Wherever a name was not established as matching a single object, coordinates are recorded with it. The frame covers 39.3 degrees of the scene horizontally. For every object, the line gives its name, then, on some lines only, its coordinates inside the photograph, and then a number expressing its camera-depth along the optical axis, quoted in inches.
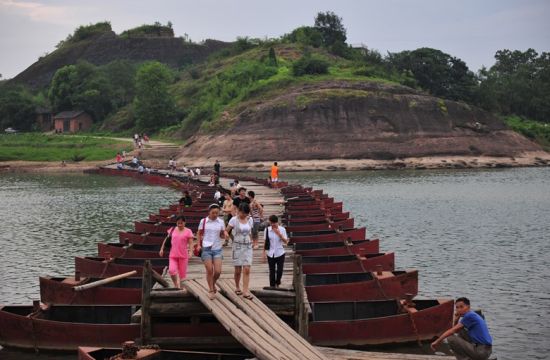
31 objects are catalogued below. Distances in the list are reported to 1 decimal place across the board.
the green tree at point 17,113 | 5206.7
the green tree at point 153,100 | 4623.5
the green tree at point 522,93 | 5091.5
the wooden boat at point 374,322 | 731.4
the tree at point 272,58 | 4869.6
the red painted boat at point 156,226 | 1170.3
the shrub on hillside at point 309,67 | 4456.2
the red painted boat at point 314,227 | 1170.0
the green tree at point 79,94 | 5191.9
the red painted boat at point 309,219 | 1251.8
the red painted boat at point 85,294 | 807.7
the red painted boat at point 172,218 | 1254.9
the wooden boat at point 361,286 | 802.2
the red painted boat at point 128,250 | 994.1
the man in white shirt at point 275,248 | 724.0
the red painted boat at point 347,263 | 917.2
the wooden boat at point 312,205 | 1456.9
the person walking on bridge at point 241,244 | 677.3
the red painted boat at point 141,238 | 1072.8
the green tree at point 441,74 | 4840.1
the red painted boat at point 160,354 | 589.6
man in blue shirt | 584.4
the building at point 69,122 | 5044.3
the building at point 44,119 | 5275.6
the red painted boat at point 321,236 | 1076.5
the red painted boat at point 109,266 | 907.8
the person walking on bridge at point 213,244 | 674.2
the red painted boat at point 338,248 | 989.8
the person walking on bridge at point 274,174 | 2098.9
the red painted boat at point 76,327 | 689.6
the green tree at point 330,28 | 5944.9
